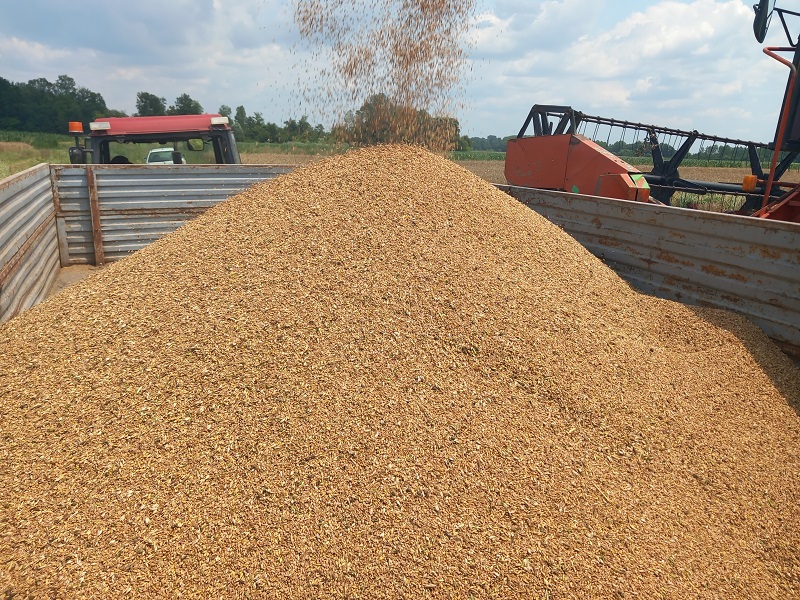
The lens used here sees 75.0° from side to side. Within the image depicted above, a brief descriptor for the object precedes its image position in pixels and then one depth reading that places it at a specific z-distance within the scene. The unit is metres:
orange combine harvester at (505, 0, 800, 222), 4.04
